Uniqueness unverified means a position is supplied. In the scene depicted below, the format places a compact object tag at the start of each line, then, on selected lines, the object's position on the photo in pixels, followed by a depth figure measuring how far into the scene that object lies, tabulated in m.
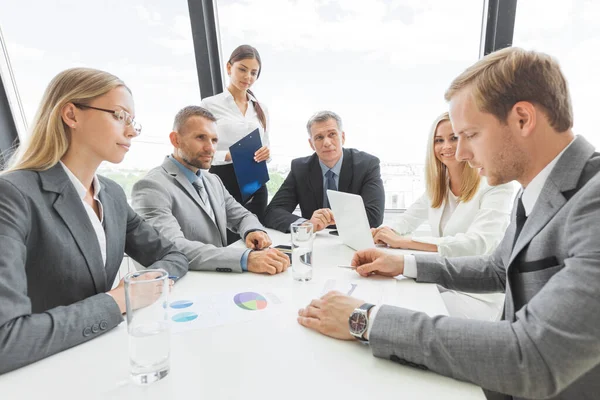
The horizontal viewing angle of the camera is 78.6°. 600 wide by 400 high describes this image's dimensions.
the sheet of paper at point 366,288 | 1.12
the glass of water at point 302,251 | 1.30
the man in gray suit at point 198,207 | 1.43
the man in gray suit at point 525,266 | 0.66
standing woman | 2.68
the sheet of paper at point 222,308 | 0.95
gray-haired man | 2.54
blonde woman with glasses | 0.82
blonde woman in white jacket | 1.47
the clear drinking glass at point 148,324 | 0.71
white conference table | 0.66
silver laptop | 1.60
